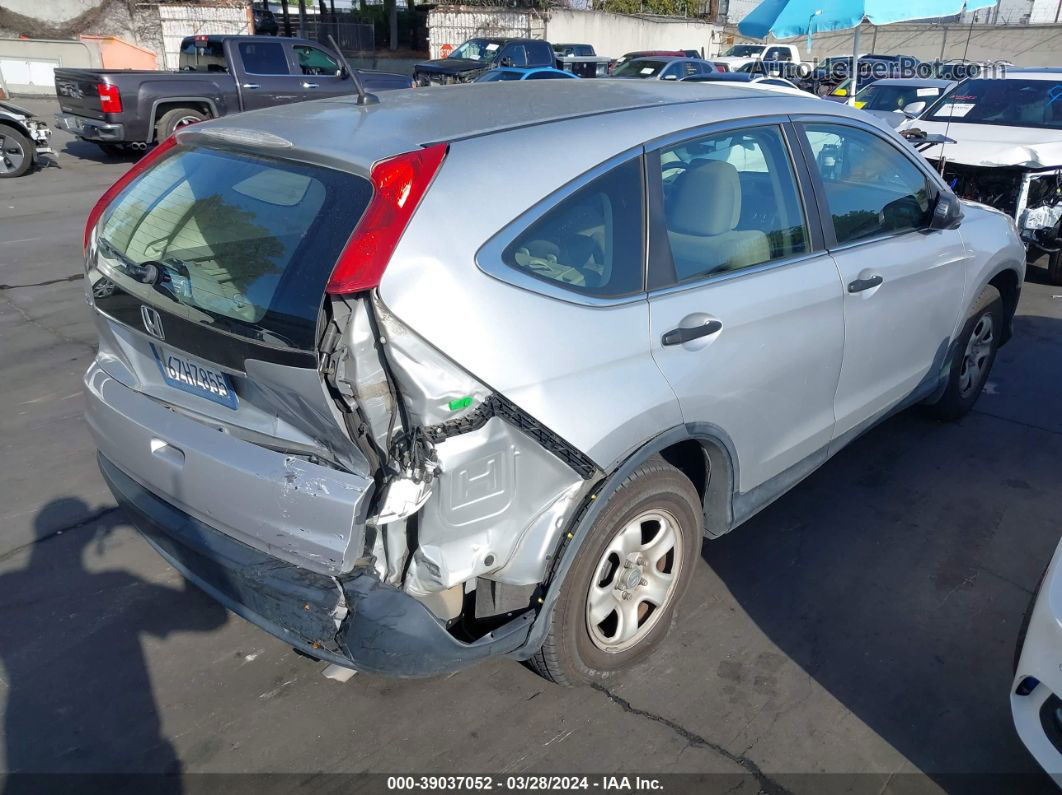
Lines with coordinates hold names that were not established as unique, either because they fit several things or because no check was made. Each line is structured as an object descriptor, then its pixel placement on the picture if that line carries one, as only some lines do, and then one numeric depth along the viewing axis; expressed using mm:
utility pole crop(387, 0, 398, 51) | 30484
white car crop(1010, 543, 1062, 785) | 2258
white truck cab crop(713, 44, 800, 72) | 26484
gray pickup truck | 12633
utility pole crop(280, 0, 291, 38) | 28703
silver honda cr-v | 2242
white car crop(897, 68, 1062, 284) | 7551
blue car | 16094
